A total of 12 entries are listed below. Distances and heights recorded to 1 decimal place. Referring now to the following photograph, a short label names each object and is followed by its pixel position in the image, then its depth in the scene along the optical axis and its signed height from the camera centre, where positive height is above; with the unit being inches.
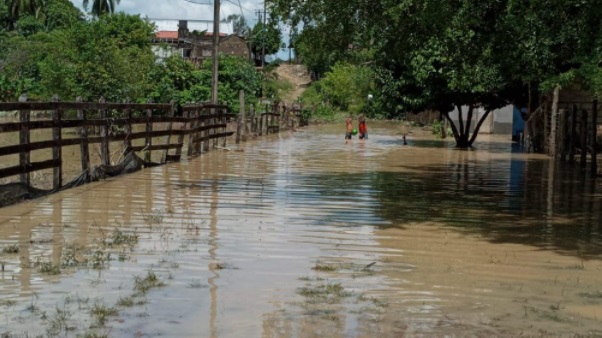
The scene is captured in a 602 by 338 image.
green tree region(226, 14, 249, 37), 5659.5 +547.1
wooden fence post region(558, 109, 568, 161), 1066.7 -22.5
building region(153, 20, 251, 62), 3983.8 +310.9
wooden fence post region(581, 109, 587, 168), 914.1 -23.7
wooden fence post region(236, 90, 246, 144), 1374.0 -21.0
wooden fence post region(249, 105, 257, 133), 1610.5 -23.5
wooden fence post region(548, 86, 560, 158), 1133.1 -17.7
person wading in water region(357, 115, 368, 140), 1665.8 -29.9
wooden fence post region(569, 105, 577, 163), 1006.4 -20.2
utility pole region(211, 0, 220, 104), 1284.4 +92.1
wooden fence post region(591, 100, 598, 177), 824.9 -26.0
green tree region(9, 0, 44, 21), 3065.9 +344.2
